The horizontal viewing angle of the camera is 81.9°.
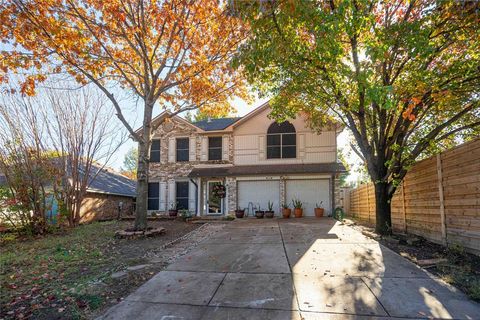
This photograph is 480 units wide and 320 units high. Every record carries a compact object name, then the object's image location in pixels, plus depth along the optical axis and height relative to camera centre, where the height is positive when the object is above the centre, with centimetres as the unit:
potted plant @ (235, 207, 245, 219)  1513 -115
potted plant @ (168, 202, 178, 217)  1595 -111
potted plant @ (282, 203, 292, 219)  1448 -104
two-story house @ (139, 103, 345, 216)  1523 +156
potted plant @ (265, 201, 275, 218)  1484 -112
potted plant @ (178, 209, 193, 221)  1441 -124
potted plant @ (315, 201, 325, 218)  1447 -104
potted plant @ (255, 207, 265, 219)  1478 -117
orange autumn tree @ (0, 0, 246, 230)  809 +481
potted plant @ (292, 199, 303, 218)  1455 -94
